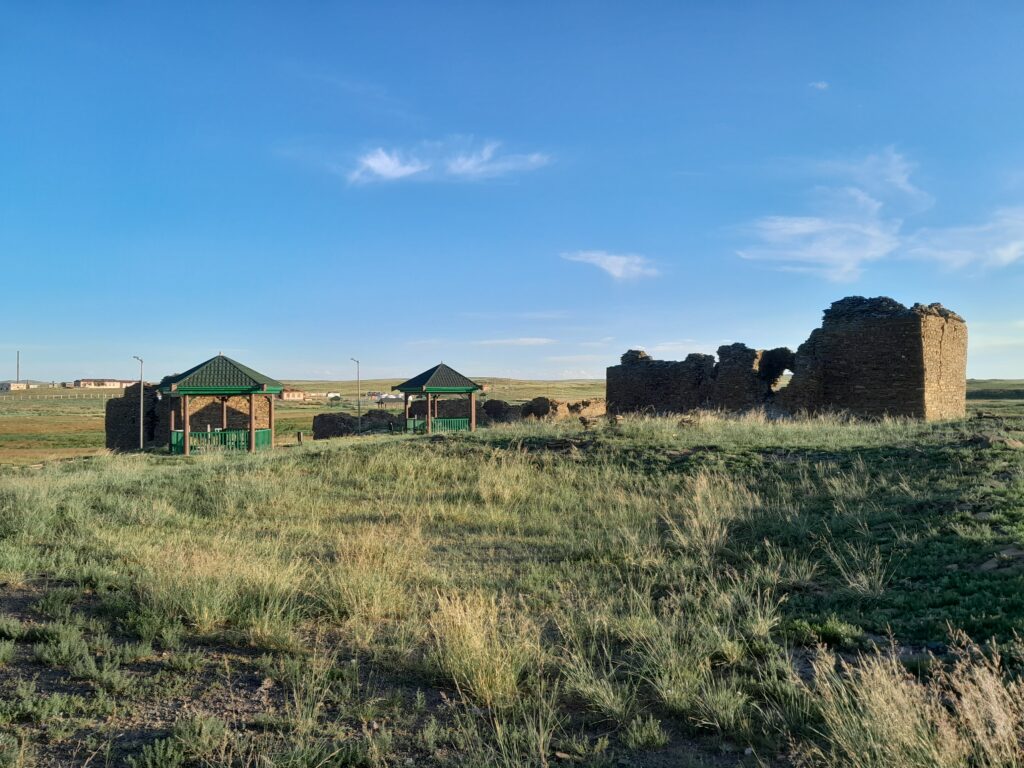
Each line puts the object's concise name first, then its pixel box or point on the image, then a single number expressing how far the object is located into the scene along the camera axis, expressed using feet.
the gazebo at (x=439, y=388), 88.89
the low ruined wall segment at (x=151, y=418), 96.02
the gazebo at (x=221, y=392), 76.28
